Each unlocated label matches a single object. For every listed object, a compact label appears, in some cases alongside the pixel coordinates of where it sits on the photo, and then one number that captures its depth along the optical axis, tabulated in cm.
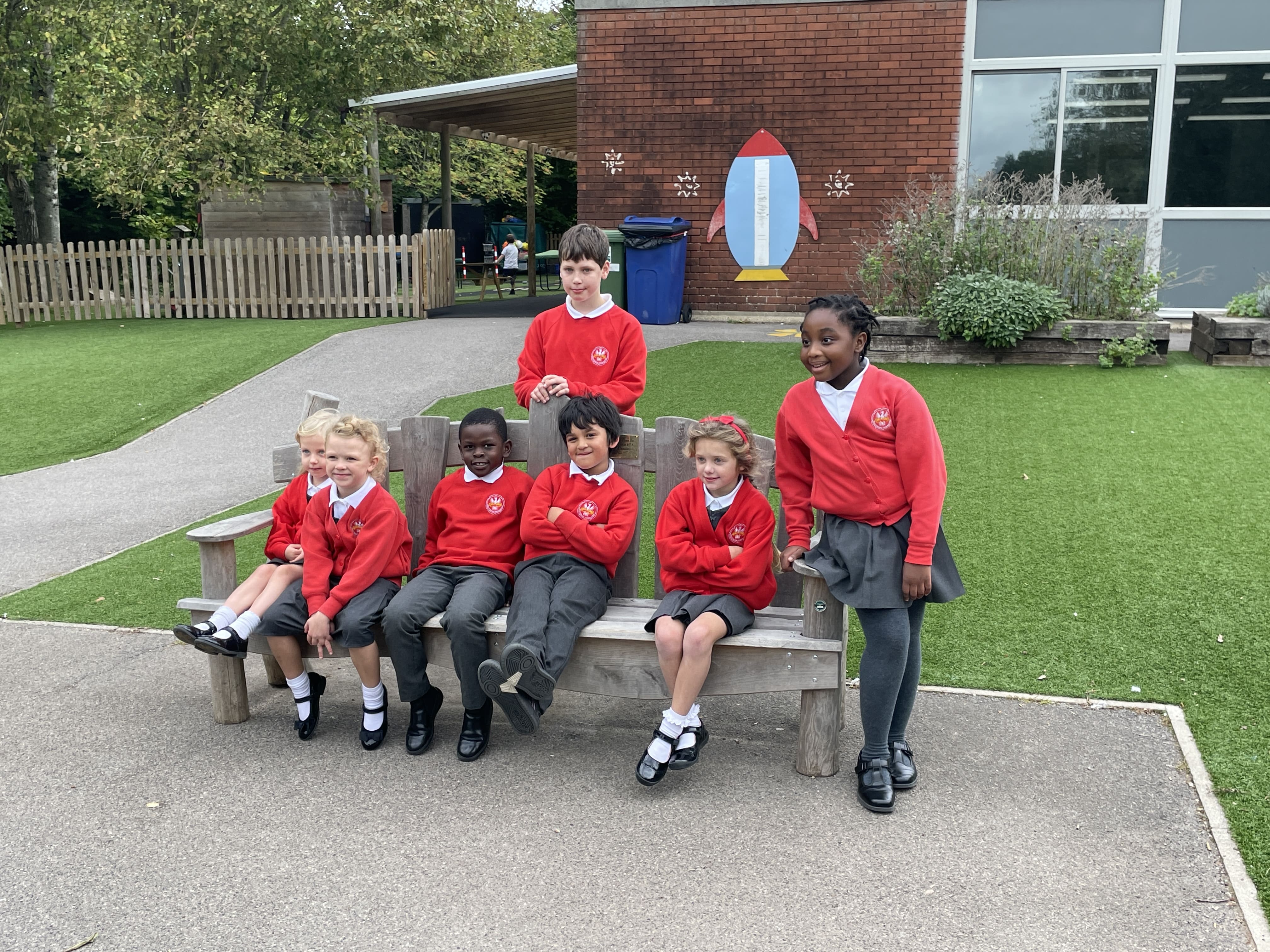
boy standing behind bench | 442
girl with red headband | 366
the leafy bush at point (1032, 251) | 1084
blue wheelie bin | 1356
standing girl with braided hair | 346
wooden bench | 370
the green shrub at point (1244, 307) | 1112
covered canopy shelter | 1534
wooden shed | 1781
